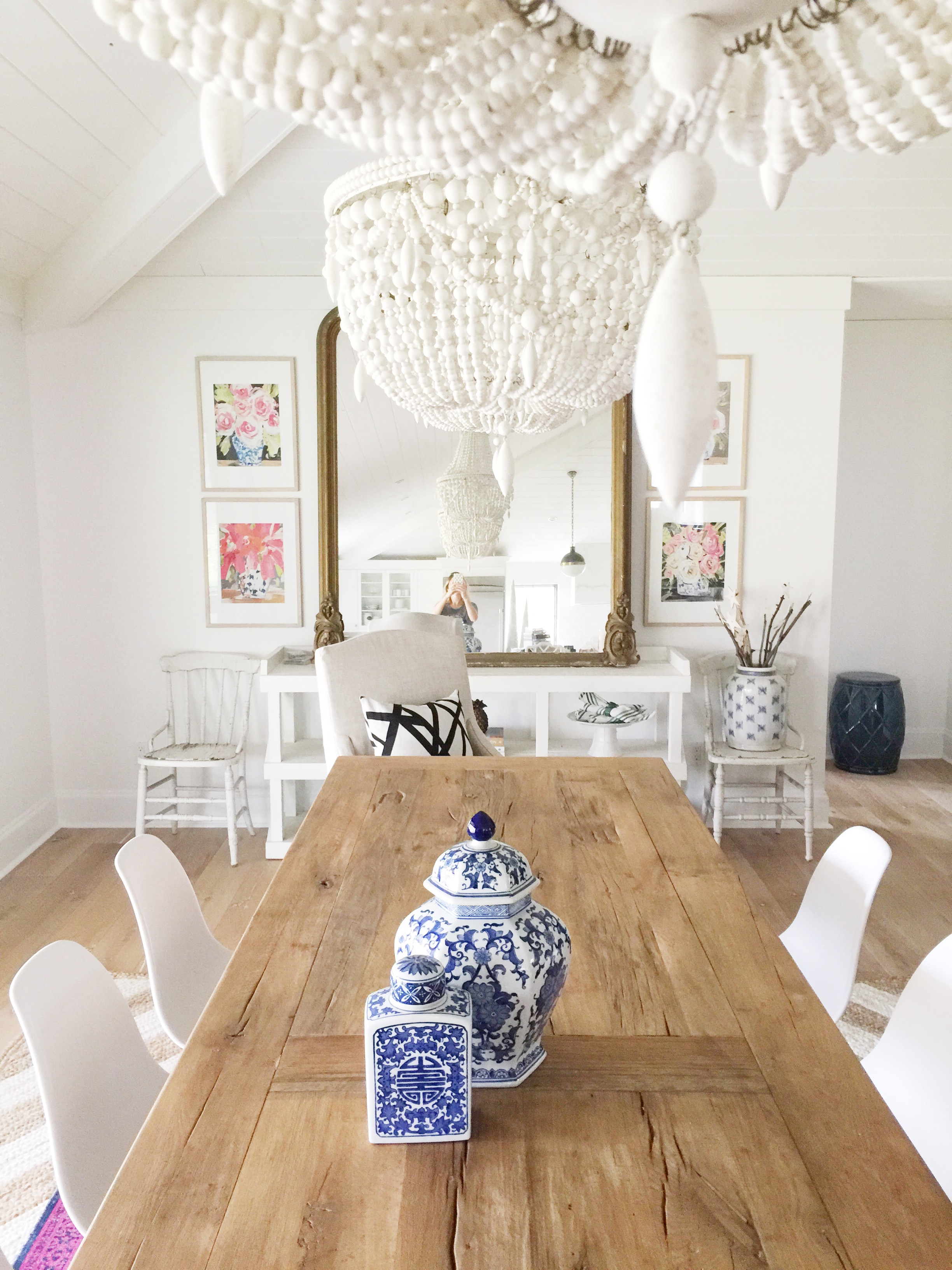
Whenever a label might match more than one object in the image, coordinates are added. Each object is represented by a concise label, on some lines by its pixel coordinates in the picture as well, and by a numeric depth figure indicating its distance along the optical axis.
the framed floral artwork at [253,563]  3.73
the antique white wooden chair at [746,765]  3.49
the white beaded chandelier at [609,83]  0.53
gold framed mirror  3.62
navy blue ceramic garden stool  4.50
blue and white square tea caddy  0.87
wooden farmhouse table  0.77
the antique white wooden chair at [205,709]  3.76
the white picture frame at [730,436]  3.66
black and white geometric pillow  2.60
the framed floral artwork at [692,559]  3.78
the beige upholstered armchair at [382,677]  2.70
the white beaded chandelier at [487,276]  1.31
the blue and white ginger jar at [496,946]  0.94
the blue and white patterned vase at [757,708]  3.52
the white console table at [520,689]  3.47
